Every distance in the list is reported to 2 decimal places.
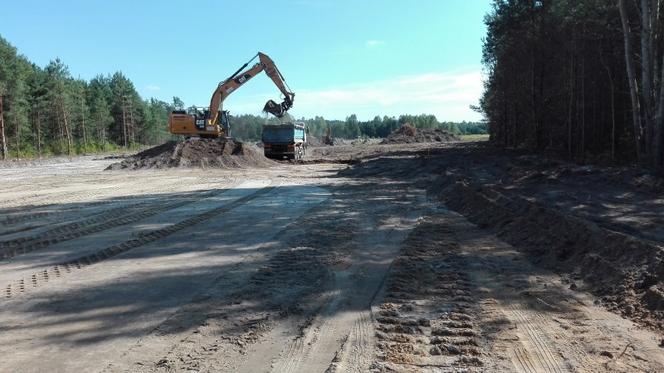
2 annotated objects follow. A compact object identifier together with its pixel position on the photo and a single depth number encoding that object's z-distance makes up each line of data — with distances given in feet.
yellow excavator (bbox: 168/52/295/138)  105.91
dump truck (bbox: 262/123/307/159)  113.91
